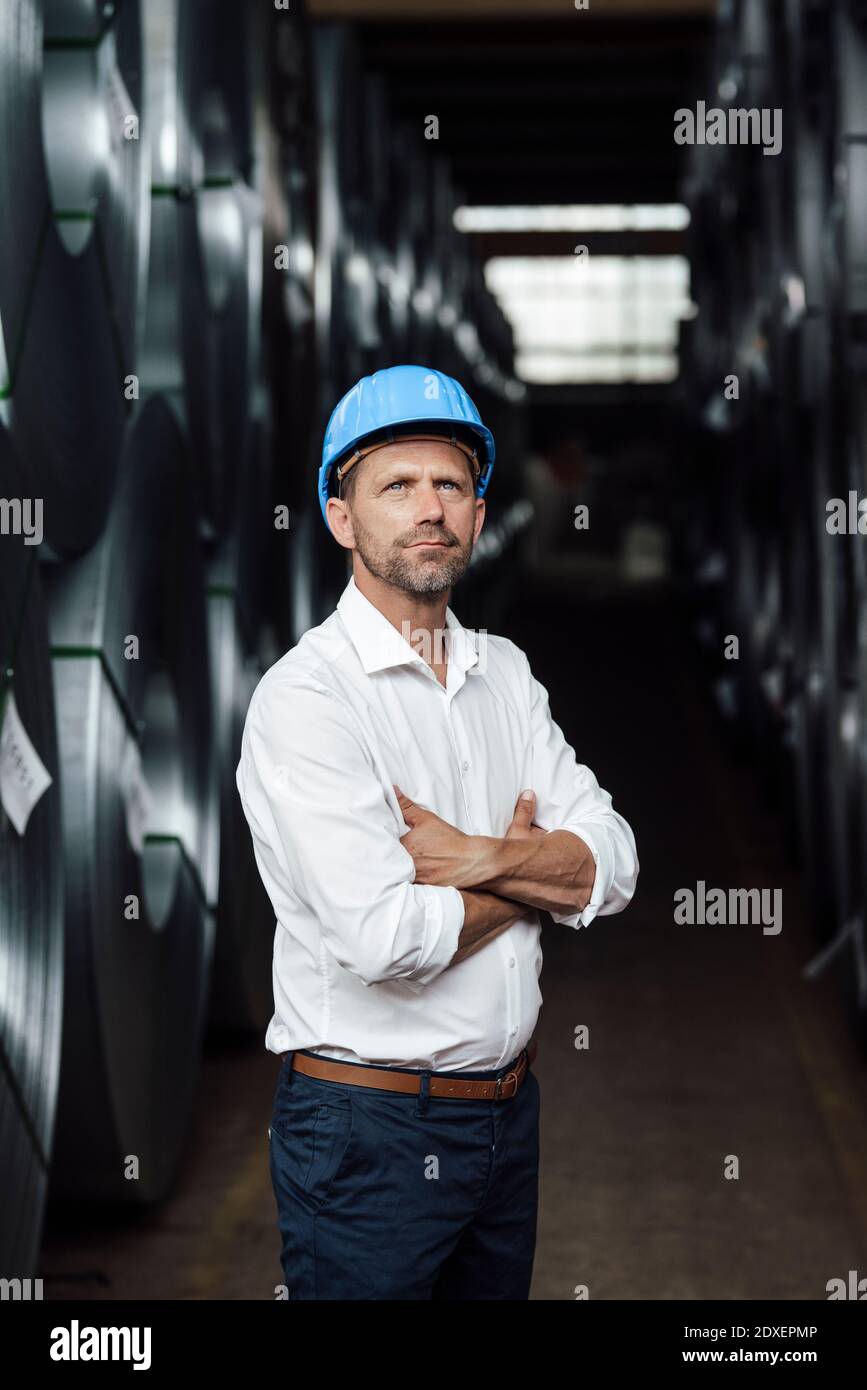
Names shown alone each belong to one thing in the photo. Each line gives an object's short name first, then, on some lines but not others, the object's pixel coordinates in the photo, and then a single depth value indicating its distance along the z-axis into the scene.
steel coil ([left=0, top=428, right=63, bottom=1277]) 2.49
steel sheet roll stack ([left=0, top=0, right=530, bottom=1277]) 2.59
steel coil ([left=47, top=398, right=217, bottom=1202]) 2.94
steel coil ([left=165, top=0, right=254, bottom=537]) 3.53
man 1.93
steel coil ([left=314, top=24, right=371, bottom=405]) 5.50
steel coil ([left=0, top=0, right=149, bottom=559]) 2.39
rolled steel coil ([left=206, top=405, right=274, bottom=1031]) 4.08
